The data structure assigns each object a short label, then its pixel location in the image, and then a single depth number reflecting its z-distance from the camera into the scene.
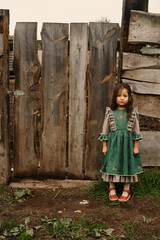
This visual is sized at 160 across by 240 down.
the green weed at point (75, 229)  2.53
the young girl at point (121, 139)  3.24
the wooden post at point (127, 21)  3.41
